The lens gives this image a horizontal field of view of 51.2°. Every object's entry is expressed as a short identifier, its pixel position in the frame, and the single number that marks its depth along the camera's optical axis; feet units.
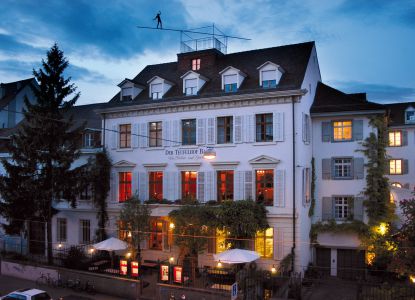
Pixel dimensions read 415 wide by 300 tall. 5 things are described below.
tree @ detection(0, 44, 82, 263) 89.76
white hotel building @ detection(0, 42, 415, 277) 83.61
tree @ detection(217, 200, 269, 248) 78.64
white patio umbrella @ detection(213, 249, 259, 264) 70.44
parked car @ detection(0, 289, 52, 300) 62.66
